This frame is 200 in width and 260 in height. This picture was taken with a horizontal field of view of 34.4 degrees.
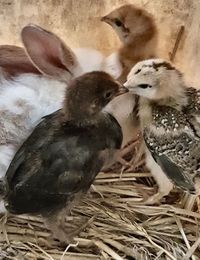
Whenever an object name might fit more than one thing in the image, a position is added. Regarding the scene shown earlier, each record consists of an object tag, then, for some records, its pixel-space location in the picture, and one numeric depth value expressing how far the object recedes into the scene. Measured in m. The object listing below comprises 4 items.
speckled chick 0.21
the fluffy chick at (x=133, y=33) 0.24
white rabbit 0.23
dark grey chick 0.21
